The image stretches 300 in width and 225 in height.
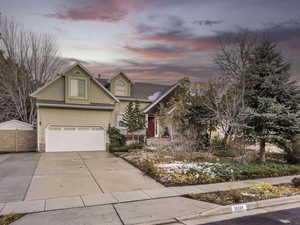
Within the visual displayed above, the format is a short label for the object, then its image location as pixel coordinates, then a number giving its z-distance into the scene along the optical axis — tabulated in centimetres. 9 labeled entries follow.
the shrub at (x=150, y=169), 808
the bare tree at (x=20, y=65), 1877
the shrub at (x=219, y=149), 1268
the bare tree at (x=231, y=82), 1175
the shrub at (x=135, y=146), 1546
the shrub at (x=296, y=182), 696
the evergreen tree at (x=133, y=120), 1608
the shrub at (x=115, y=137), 1561
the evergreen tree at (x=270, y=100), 1022
